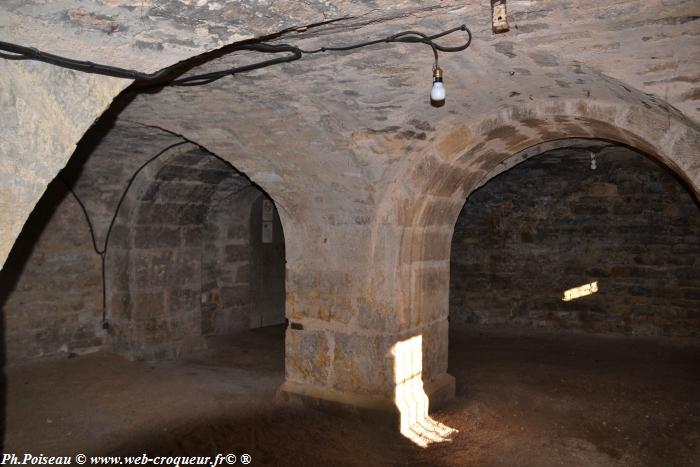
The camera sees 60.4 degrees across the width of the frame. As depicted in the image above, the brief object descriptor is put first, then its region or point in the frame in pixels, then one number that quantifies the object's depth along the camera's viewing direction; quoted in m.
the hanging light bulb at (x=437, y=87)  2.91
